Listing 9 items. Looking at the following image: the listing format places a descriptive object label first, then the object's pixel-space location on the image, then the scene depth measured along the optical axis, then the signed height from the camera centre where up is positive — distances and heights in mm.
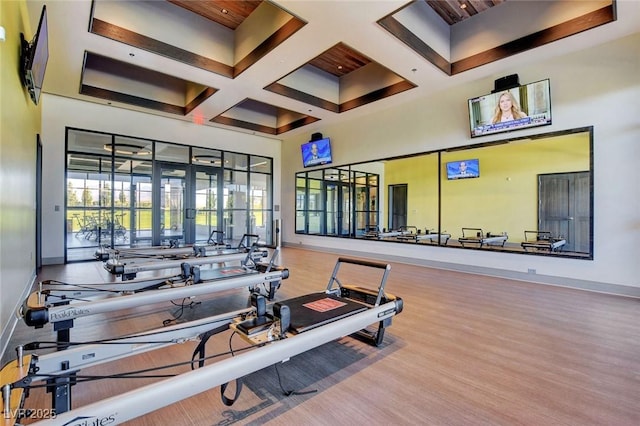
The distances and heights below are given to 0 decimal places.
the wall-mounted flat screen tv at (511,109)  5000 +1874
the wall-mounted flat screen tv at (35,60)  2967 +1635
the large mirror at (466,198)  7019 +479
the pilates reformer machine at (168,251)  4898 -725
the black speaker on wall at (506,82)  5291 +2377
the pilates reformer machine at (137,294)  2278 -805
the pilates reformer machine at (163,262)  3961 -735
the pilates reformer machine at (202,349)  1203 -814
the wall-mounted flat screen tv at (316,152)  8958 +1870
